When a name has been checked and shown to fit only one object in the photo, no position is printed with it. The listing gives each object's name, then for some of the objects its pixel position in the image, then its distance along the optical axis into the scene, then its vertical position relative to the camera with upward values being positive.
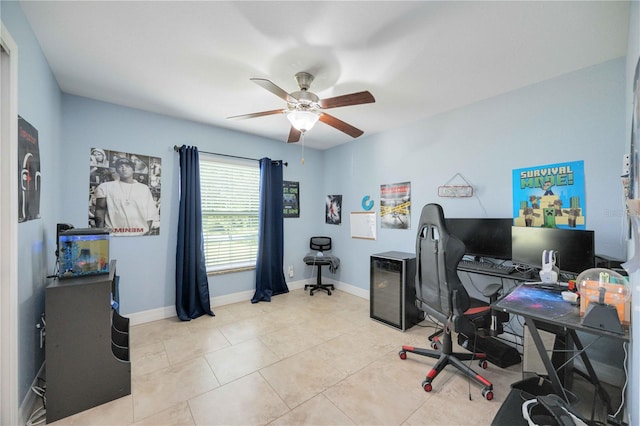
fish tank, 1.79 -0.30
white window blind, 3.59 -0.01
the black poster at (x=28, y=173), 1.52 +0.25
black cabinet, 1.63 -0.93
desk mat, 1.38 -0.54
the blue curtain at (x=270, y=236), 3.90 -0.38
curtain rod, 3.22 +0.82
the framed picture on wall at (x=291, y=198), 4.30 +0.23
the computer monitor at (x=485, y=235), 2.41 -0.23
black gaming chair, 1.83 -0.62
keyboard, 2.33 -0.53
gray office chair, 4.26 -0.80
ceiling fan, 1.95 +0.89
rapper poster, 2.77 +0.22
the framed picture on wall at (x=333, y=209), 4.47 +0.05
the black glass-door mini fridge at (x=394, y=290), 2.90 -0.94
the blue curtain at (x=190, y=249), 3.15 -0.48
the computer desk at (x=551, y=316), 1.26 -0.55
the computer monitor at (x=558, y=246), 1.91 -0.28
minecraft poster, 2.14 +0.15
